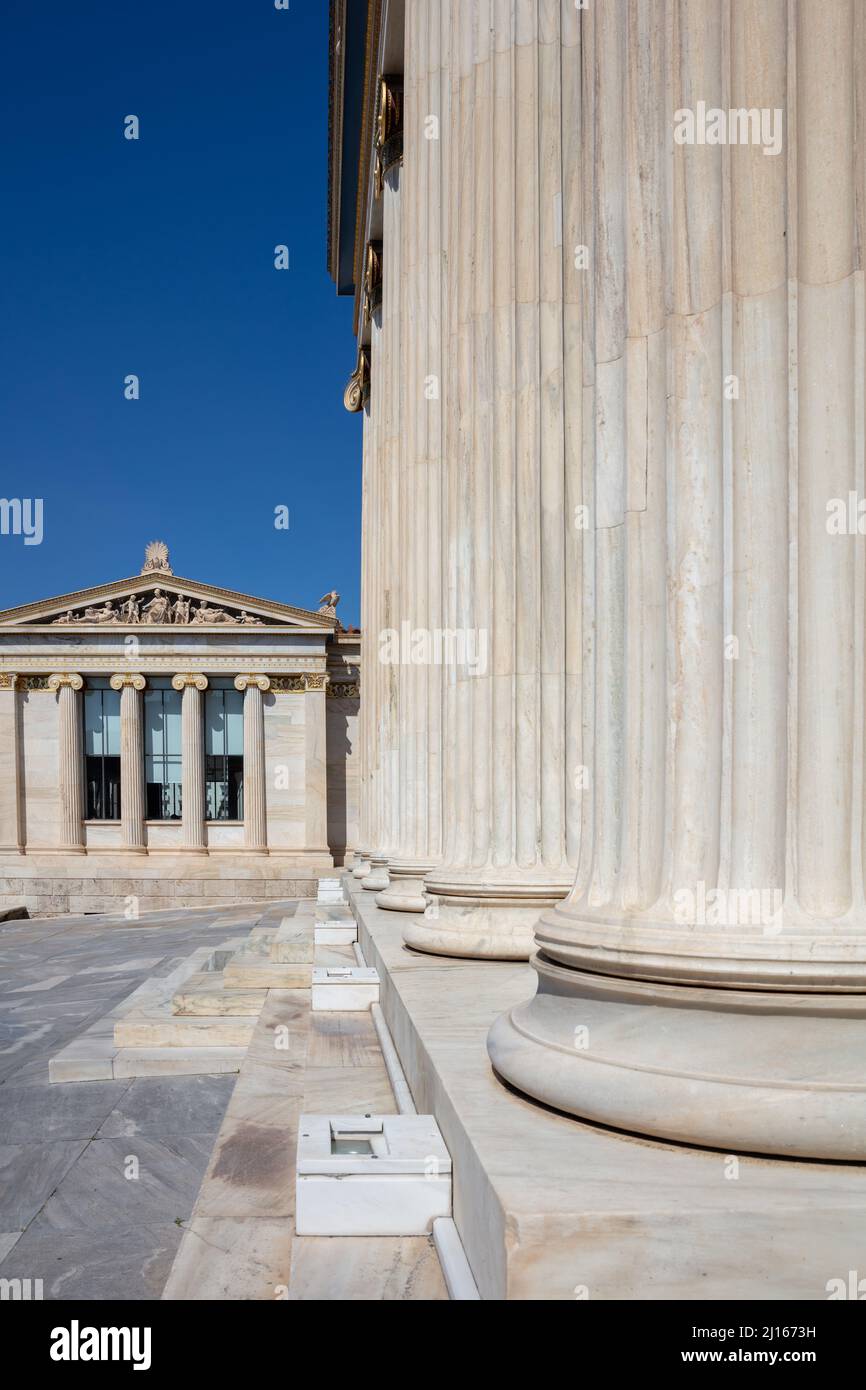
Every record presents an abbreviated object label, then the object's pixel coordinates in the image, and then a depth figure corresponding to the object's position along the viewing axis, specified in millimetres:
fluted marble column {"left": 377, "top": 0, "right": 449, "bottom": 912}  20688
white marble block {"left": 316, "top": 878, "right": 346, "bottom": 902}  39844
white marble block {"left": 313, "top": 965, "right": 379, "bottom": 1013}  16922
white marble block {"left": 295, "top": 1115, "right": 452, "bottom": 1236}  7395
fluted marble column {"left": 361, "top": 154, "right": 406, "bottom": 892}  27219
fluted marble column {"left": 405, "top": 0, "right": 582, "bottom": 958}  13211
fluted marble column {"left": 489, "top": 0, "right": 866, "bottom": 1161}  6402
